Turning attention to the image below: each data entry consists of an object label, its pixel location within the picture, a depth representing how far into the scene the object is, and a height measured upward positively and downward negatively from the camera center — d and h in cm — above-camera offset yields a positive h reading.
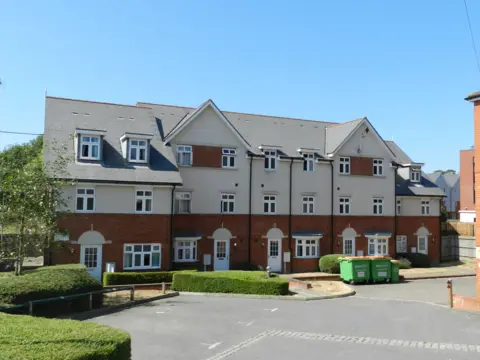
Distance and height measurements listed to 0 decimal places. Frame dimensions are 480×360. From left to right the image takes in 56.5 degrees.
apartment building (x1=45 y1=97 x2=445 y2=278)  2489 +199
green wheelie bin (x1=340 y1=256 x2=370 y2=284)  2617 -277
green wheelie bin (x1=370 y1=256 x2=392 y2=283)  2671 -274
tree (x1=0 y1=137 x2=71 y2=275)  1753 +41
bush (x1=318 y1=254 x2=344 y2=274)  2998 -279
